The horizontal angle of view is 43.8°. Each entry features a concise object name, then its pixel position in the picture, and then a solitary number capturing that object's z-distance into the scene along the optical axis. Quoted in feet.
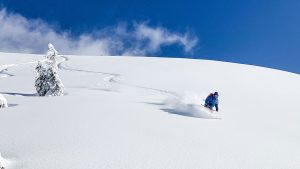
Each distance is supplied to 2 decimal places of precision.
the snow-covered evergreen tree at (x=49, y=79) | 87.81
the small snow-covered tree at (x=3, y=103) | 60.49
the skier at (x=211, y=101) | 70.18
